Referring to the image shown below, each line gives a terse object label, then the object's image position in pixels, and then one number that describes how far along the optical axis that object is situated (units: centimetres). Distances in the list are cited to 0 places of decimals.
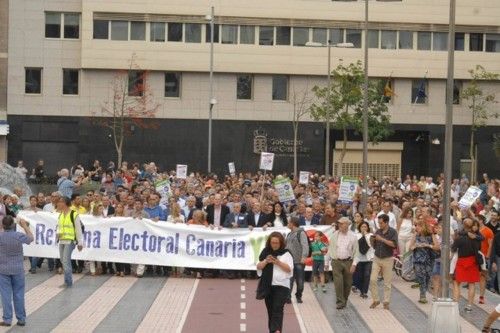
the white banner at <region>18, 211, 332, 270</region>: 2623
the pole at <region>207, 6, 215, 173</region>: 5834
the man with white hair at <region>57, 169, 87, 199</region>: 3419
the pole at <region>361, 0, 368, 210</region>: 3406
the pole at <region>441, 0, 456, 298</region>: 1939
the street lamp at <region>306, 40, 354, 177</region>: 4686
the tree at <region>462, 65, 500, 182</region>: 6372
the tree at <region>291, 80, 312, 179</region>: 6419
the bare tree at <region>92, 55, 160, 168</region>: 6309
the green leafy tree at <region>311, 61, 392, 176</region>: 5991
